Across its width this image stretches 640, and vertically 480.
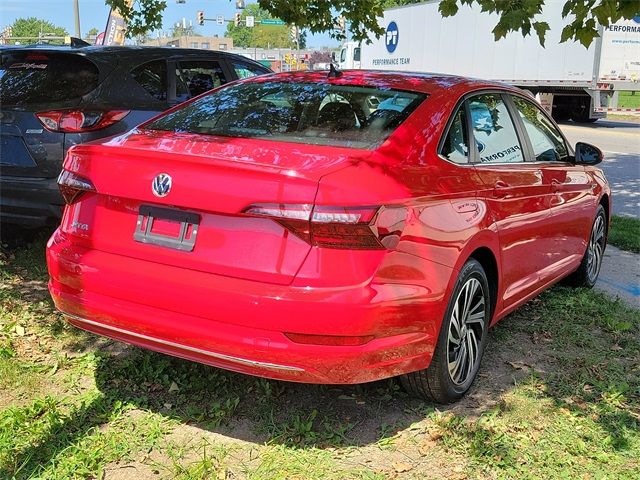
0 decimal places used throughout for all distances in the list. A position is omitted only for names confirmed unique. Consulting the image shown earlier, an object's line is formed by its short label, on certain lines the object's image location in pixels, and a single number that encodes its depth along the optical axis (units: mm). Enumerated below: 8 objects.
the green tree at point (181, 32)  106525
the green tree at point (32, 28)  105675
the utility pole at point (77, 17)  34391
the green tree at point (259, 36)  122750
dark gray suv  4930
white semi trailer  21812
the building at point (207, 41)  91625
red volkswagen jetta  2738
